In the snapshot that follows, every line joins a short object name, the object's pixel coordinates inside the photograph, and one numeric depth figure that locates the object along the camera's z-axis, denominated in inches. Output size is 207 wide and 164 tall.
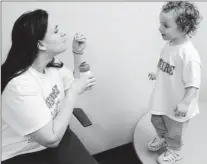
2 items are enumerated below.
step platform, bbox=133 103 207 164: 62.2
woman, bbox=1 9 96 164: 40.0
